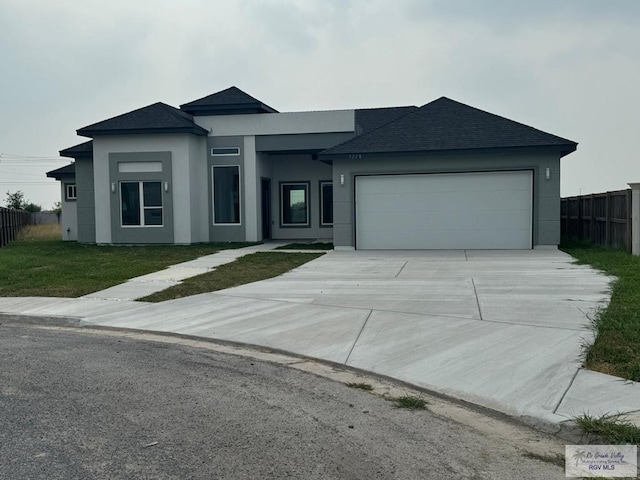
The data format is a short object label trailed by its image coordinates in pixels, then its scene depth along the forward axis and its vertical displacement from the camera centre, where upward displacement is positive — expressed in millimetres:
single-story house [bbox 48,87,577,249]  20078 +1278
